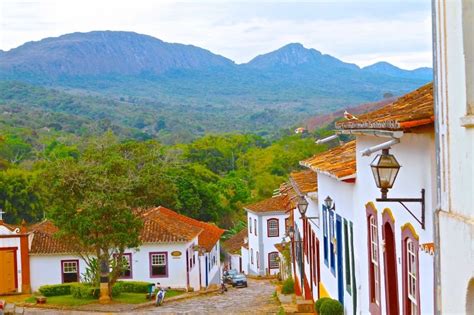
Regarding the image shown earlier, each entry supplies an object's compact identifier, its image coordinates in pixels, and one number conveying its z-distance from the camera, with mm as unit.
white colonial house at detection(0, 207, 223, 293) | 33531
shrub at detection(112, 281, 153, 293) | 33406
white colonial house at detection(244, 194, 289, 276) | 53531
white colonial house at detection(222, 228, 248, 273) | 62375
